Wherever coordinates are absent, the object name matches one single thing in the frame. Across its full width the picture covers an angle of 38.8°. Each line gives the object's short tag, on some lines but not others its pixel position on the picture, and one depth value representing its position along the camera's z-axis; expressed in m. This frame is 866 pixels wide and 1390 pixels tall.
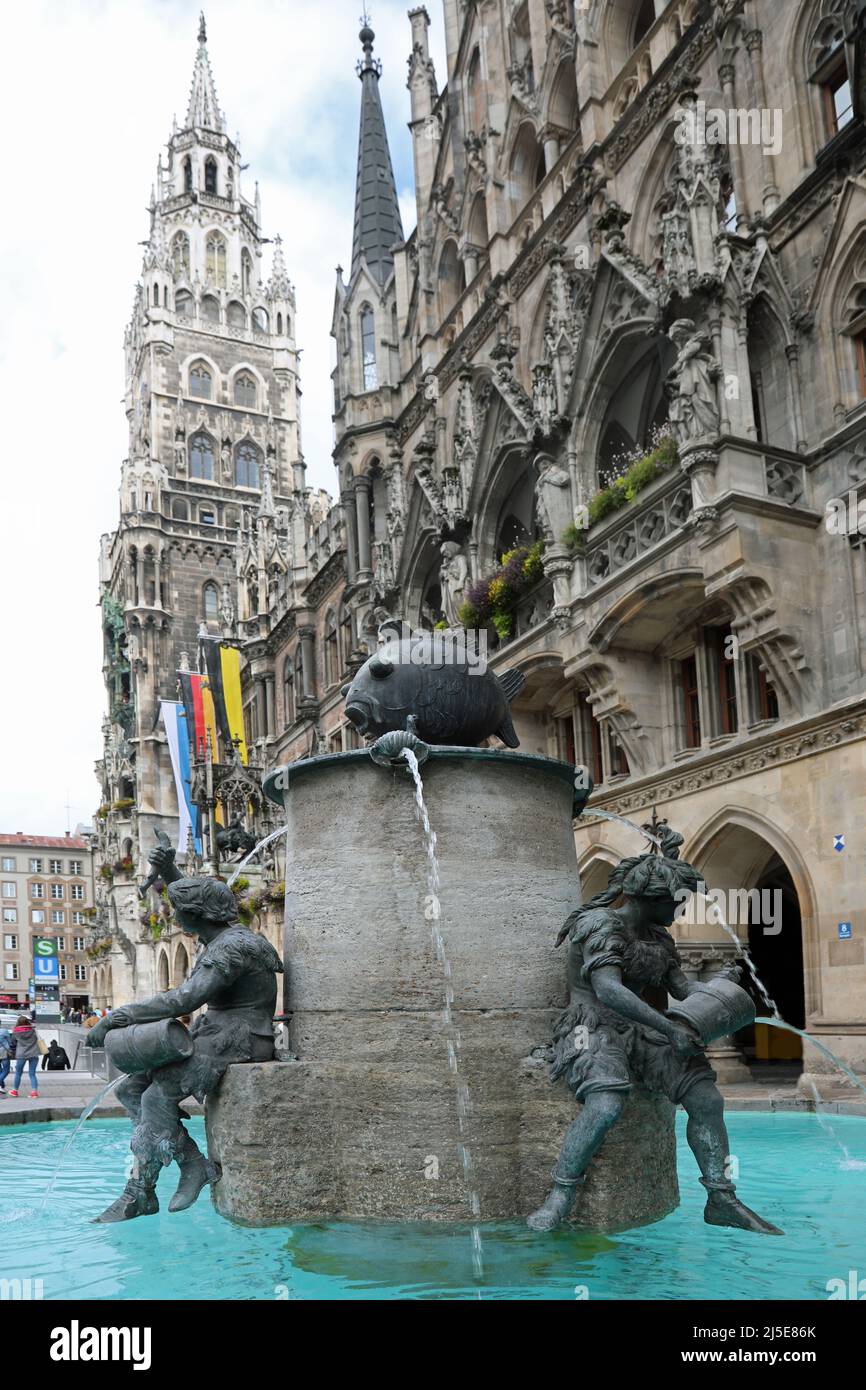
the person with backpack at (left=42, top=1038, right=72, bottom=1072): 29.03
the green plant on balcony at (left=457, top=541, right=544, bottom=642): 23.56
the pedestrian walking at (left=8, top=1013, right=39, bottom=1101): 20.03
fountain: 6.51
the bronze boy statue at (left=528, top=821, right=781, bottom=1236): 6.13
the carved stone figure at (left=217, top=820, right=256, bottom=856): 18.30
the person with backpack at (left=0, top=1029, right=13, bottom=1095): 20.77
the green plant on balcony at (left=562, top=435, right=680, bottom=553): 19.38
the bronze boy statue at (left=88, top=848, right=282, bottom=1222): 6.71
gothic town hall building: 17.70
